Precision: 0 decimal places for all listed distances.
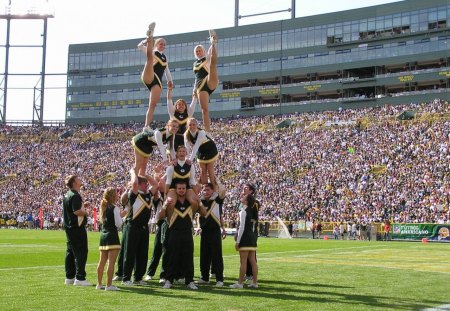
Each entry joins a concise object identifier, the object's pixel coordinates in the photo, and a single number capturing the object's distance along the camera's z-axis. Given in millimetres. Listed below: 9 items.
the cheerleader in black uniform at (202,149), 12811
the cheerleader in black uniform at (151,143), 12727
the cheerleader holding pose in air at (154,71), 13618
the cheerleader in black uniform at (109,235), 11375
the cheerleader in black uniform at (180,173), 12109
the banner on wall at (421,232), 37969
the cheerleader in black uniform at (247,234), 12398
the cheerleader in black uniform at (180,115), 13141
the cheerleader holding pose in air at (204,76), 14148
